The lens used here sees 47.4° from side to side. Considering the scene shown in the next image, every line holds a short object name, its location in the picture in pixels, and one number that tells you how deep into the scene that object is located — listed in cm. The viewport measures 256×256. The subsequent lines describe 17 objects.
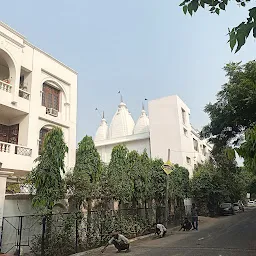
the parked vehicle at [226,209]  3231
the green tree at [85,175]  1224
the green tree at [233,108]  1199
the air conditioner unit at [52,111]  1720
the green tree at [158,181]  1973
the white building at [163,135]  3331
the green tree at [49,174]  1060
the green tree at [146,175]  1732
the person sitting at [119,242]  1124
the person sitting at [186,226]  1927
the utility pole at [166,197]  1955
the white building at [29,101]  1453
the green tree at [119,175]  1425
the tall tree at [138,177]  1656
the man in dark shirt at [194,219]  1906
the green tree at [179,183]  2198
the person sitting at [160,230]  1590
